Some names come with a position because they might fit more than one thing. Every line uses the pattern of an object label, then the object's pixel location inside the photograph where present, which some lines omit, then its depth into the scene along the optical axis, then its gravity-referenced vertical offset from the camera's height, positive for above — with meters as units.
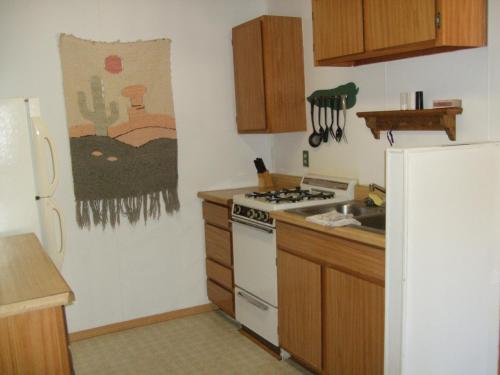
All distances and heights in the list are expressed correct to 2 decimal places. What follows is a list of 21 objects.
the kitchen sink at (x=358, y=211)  2.67 -0.57
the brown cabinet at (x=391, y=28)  2.17 +0.38
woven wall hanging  3.39 -0.05
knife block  3.99 -0.52
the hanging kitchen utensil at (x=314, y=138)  3.52 -0.18
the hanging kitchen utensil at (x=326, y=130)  3.42 -0.13
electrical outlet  3.69 -0.34
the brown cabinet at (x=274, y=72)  3.46 +0.30
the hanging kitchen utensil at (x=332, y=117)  3.30 -0.04
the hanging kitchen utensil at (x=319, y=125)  3.44 -0.09
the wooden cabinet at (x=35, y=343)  1.58 -0.70
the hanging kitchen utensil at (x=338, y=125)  3.26 -0.10
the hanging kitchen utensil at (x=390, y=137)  2.87 -0.16
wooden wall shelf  2.41 -0.07
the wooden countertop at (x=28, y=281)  1.58 -0.55
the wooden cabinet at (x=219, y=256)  3.54 -1.02
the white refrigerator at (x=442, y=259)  1.89 -0.61
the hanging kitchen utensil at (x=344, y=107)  3.21 +0.02
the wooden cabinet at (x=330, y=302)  2.26 -0.96
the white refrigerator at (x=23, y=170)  2.71 -0.24
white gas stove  3.02 -0.80
